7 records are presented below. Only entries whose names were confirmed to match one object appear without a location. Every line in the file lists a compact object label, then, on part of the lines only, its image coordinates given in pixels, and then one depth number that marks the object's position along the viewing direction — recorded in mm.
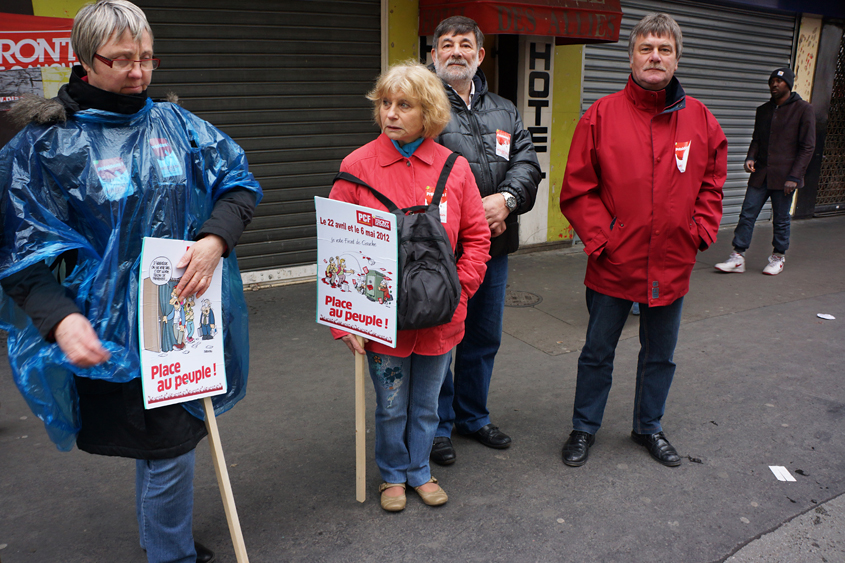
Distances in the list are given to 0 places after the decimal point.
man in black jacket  3076
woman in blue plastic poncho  1933
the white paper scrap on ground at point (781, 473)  3195
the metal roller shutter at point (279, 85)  5789
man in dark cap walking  6957
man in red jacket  2998
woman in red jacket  2605
